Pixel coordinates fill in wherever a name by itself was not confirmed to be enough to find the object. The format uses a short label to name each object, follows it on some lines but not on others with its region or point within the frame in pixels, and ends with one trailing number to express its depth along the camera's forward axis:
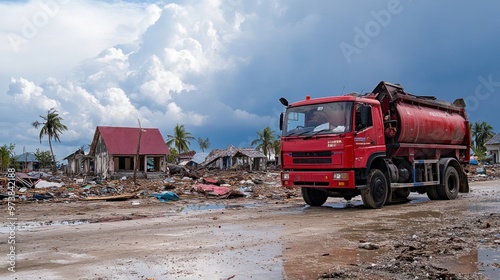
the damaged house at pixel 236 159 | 61.64
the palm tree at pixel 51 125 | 64.75
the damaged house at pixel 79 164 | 53.99
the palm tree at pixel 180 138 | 82.25
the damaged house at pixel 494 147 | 69.62
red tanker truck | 12.22
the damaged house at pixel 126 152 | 43.50
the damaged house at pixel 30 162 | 85.91
